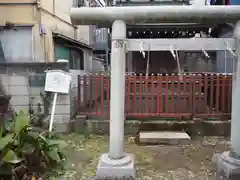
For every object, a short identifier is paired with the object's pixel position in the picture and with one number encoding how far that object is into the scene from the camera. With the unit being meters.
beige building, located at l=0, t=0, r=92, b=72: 6.04
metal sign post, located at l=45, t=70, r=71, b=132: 4.86
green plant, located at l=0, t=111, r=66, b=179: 3.04
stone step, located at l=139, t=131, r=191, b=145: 4.86
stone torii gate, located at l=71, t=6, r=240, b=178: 3.35
